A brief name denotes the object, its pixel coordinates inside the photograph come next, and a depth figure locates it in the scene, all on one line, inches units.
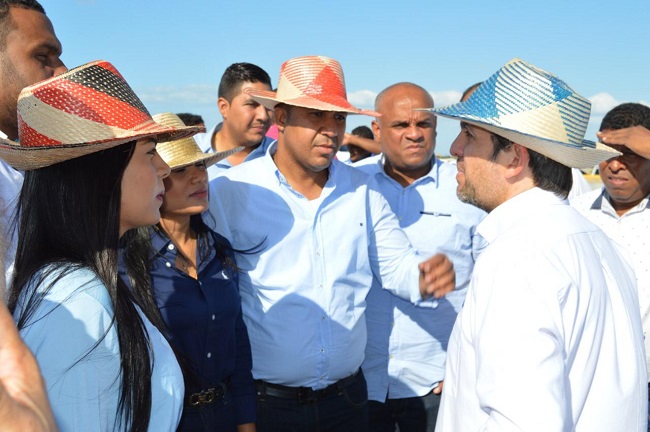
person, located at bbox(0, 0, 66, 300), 115.9
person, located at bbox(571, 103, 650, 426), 155.8
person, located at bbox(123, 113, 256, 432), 103.5
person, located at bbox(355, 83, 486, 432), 149.3
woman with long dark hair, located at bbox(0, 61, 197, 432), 60.4
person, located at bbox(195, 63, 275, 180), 229.6
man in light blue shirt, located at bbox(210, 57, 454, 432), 124.8
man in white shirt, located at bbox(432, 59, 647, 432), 71.4
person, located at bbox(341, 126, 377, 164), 326.6
